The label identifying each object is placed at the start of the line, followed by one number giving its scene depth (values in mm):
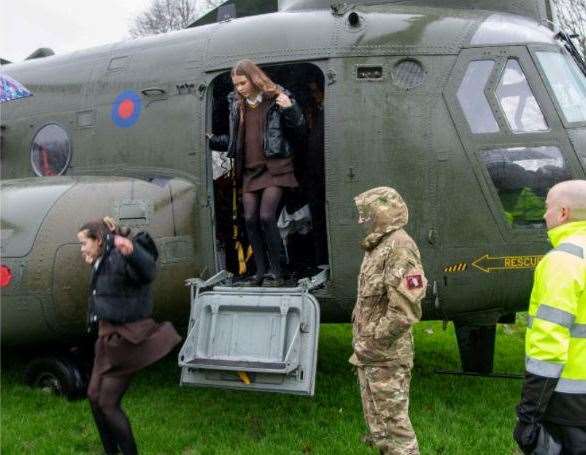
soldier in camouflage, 3791
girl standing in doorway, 5062
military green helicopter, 5008
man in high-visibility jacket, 2725
